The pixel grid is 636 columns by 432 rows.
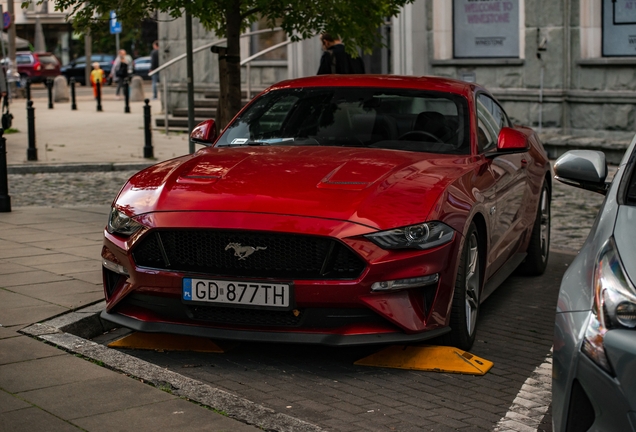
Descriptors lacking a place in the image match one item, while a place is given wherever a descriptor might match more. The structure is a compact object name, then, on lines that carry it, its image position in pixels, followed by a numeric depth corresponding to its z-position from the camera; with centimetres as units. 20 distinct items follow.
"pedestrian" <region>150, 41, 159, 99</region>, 3253
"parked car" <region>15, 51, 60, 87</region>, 5391
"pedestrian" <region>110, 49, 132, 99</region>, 4041
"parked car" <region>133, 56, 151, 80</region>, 6069
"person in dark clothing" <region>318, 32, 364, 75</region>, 1438
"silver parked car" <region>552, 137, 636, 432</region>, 329
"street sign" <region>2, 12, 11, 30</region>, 3609
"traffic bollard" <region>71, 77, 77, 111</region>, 3061
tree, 1052
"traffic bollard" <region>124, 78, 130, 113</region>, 2875
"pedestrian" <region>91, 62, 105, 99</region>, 3189
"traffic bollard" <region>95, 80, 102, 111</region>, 3023
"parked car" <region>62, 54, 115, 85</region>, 5916
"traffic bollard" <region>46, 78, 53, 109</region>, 3059
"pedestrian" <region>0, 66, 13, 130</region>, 1739
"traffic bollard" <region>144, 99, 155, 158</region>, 1711
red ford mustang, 529
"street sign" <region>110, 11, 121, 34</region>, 4011
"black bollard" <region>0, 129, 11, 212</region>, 1089
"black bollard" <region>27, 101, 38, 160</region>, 1647
